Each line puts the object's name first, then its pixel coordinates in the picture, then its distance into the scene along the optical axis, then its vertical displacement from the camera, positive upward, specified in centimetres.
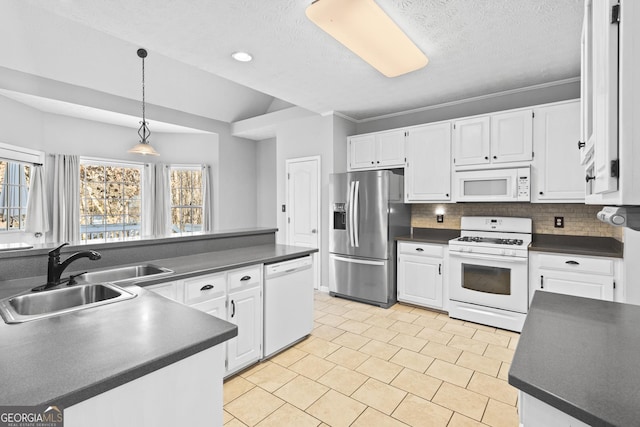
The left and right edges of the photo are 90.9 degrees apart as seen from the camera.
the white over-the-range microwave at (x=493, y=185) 332 +28
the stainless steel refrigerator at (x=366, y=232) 390 -28
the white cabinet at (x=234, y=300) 205 -64
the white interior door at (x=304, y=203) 466 +12
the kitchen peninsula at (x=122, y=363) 82 -44
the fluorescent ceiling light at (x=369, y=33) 198 +128
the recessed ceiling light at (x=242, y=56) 277 +139
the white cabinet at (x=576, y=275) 273 -59
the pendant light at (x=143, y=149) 350 +70
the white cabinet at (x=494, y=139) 334 +79
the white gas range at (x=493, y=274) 316 -67
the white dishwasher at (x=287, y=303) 261 -81
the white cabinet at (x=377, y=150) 417 +84
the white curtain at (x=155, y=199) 554 +22
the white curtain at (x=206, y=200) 578 +21
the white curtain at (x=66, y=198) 455 +20
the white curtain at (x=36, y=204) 417 +10
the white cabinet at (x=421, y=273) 371 -77
